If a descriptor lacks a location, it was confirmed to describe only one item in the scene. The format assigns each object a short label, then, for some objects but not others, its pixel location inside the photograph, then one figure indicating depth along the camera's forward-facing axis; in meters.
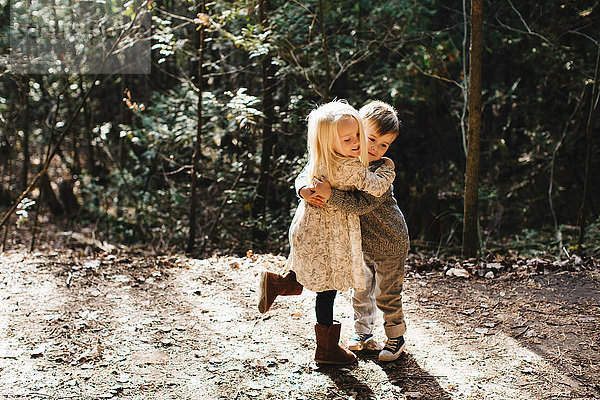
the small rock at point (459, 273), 4.94
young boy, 2.88
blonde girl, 2.80
